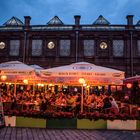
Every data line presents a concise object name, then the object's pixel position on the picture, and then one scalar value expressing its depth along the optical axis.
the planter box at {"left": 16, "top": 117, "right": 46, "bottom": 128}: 7.12
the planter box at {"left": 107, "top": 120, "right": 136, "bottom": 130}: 7.10
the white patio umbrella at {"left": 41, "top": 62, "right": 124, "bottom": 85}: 7.67
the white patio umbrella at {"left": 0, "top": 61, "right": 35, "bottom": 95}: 8.12
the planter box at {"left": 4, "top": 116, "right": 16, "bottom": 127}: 7.16
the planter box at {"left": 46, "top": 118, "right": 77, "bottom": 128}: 7.11
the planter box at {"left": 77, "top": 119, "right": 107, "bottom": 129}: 7.11
